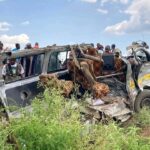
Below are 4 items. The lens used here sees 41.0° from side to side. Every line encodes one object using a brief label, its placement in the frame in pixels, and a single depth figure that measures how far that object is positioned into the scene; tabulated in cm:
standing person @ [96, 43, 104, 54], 588
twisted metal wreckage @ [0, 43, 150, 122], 379
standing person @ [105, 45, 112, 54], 569
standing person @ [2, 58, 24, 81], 386
